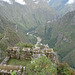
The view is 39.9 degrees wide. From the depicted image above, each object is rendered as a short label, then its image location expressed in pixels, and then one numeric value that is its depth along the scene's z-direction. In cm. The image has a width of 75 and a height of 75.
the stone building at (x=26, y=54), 2175
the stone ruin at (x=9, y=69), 1155
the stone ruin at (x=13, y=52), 2237
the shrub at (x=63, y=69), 1938
